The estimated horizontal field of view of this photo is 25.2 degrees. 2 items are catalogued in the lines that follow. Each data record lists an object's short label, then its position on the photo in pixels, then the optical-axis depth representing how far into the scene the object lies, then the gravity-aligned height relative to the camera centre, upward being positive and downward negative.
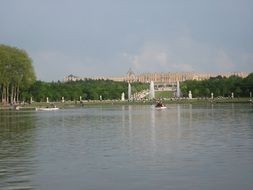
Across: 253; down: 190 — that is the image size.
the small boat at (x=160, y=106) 72.24 -0.54
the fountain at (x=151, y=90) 150.56 +3.06
